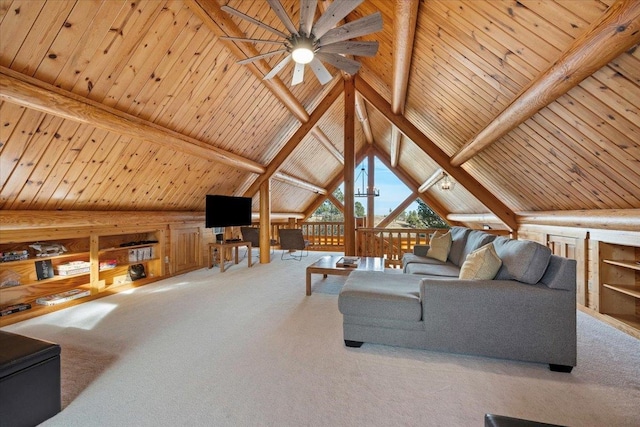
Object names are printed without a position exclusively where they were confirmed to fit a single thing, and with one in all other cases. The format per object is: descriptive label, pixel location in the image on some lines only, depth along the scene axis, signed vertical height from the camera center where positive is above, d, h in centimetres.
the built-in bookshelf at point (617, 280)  291 -71
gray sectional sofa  201 -75
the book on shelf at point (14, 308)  294 -101
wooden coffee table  378 -77
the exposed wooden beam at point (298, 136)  589 +163
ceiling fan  212 +150
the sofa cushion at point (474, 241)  321 -34
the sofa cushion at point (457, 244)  384 -44
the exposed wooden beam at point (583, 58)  152 +97
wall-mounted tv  516 +4
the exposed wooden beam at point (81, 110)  216 +94
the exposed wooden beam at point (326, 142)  689 +187
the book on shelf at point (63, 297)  330 -101
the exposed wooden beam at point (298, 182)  732 +88
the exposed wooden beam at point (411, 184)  941 +96
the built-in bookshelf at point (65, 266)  318 -70
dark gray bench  140 -87
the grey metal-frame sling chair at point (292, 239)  638 -59
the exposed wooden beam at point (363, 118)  652 +248
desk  537 -64
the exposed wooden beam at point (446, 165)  495 +83
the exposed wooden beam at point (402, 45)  258 +182
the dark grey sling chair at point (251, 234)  676 -50
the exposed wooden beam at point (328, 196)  1058 +62
